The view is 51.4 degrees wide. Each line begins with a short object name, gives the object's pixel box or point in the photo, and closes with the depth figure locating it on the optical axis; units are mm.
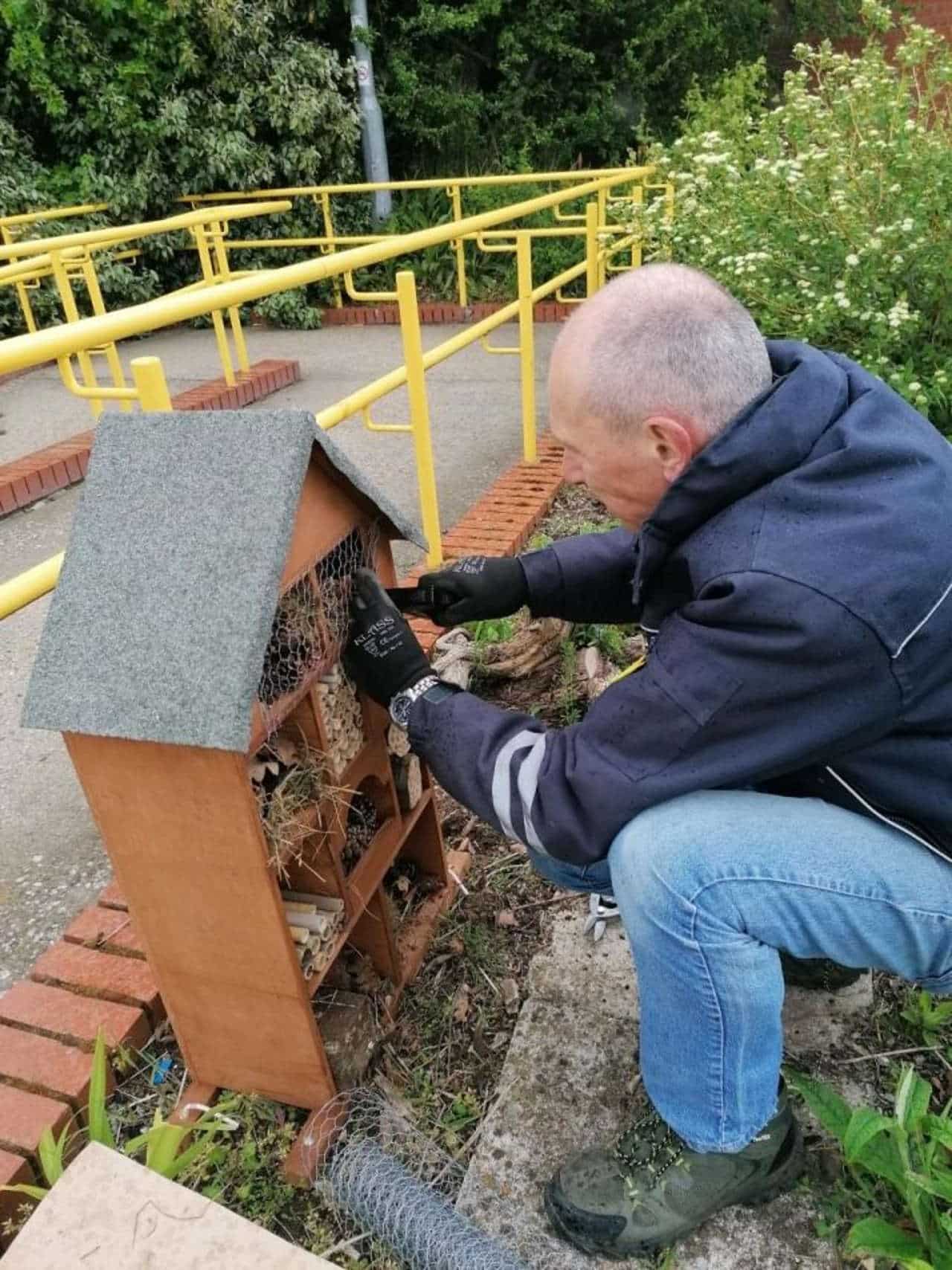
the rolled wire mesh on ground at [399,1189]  1509
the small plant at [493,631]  3016
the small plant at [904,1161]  1427
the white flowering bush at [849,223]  3434
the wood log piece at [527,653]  2846
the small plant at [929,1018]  1843
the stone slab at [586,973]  1971
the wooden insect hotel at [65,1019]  1724
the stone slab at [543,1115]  1612
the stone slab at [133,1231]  1191
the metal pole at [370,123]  9000
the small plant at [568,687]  2754
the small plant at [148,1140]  1531
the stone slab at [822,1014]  1850
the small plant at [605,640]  2982
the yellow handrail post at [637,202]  5758
